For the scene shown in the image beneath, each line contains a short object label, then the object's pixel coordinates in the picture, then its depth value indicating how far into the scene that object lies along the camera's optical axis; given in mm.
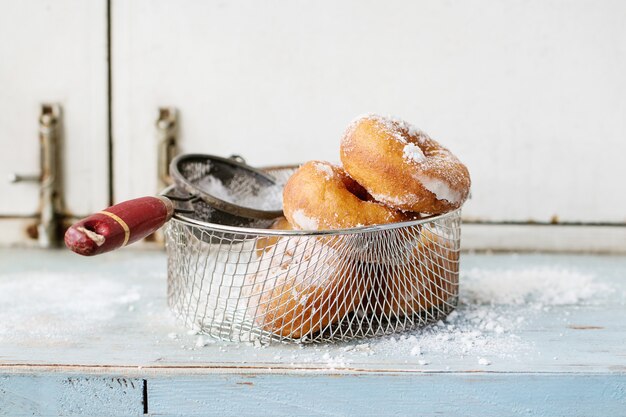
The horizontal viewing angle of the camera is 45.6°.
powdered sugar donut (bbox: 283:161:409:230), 757
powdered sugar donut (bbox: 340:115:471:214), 747
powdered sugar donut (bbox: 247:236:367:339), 759
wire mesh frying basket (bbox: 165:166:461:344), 759
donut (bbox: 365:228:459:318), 793
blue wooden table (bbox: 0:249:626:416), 710
